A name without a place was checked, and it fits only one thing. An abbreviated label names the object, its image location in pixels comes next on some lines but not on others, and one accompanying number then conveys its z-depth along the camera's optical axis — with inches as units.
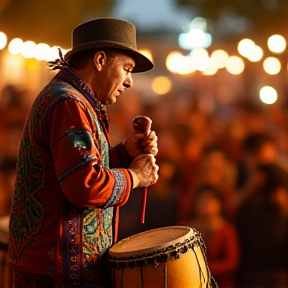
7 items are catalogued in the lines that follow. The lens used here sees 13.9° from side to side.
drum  191.8
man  182.1
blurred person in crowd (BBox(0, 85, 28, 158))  456.1
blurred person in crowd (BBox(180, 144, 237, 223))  422.1
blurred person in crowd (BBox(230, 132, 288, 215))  427.1
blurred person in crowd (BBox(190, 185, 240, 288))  385.5
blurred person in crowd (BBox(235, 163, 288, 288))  392.7
